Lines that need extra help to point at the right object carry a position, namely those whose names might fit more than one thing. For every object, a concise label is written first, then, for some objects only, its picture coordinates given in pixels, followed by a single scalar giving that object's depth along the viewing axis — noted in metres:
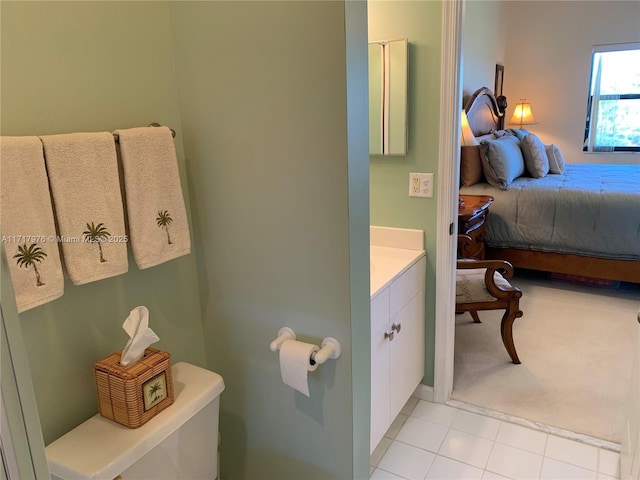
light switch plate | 2.12
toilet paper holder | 1.30
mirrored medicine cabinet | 2.05
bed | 3.44
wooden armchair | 2.60
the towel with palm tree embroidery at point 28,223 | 0.97
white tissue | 1.21
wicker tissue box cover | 1.18
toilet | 1.11
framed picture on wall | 5.99
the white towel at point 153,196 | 1.22
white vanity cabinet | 1.73
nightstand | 2.97
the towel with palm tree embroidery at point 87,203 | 1.06
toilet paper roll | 1.32
